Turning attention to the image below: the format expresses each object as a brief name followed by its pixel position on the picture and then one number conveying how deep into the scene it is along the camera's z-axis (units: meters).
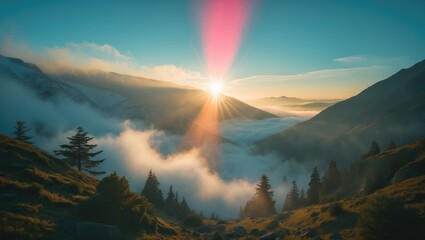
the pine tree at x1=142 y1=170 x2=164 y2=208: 92.12
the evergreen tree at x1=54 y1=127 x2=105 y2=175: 52.91
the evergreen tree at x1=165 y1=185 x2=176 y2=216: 87.81
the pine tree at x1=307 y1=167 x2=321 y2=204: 88.54
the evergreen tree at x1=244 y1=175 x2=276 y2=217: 83.06
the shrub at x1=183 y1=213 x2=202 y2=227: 60.56
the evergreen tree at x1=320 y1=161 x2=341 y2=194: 90.34
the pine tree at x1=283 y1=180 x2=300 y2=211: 99.50
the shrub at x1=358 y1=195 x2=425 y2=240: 24.00
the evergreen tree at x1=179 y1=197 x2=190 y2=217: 98.49
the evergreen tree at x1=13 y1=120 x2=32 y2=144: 55.58
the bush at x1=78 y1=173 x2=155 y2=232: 27.27
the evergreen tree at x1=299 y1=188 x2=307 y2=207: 94.38
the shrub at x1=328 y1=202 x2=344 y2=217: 43.78
